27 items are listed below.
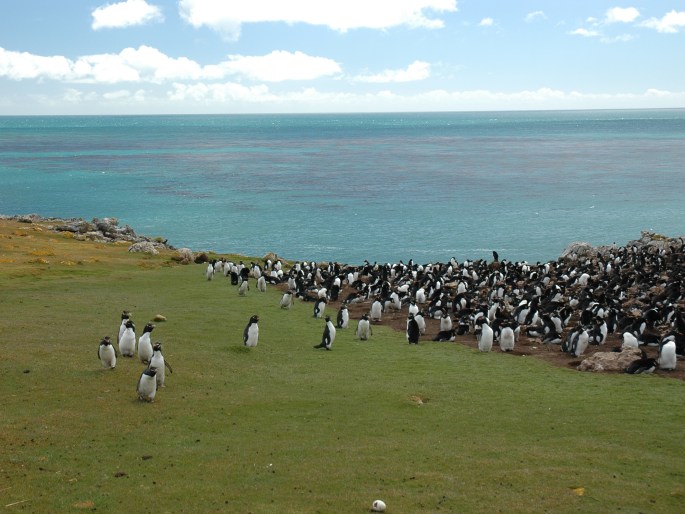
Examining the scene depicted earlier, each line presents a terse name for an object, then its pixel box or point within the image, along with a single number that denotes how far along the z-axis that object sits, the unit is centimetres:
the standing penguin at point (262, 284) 3997
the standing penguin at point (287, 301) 3503
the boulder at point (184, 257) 4817
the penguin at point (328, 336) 2564
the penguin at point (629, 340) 2625
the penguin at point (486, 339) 2731
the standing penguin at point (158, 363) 1859
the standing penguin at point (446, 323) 3150
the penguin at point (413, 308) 3352
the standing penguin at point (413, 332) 2788
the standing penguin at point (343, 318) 3122
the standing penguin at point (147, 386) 1742
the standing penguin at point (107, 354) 1964
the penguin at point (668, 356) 2292
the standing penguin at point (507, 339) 2723
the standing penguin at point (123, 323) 2166
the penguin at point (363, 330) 2859
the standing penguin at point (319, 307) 3300
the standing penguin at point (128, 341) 2114
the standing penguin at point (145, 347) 2086
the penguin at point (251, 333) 2484
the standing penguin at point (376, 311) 3388
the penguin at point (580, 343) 2606
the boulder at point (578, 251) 5565
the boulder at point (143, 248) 5164
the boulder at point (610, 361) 2336
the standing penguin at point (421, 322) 3141
